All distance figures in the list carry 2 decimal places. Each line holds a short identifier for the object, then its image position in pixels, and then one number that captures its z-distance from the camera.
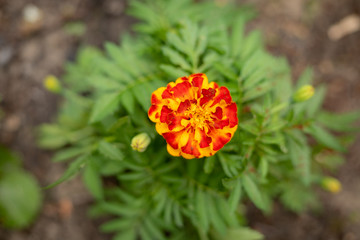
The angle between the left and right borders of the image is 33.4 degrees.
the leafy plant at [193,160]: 0.36
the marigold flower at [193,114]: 0.32
